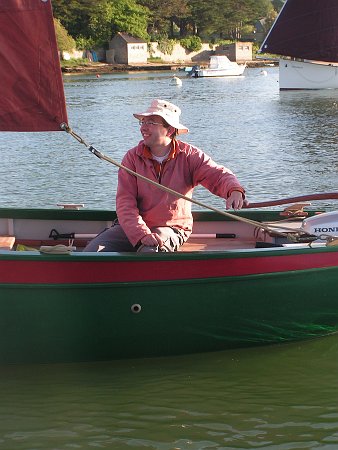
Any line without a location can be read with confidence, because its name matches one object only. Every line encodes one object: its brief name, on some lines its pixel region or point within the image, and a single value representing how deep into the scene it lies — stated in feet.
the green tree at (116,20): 325.42
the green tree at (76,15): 318.04
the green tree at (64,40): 289.53
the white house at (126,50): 313.32
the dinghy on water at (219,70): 228.63
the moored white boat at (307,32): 79.77
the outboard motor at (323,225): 21.52
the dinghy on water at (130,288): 19.30
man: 20.68
